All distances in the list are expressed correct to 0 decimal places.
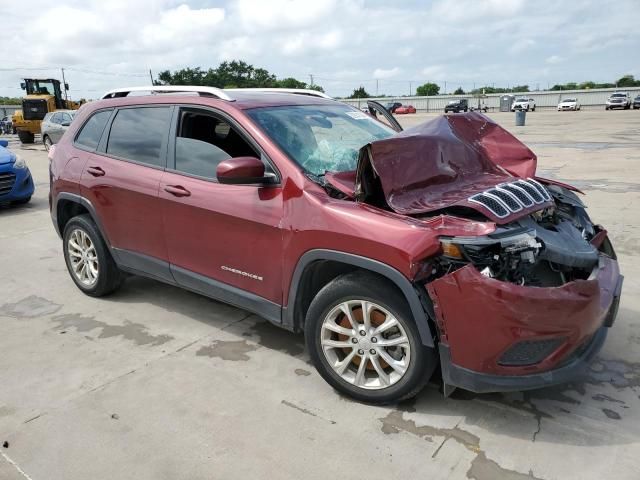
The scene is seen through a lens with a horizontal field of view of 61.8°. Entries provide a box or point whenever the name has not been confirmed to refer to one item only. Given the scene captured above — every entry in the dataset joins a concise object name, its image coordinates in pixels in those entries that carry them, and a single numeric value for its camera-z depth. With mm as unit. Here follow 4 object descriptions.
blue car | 8617
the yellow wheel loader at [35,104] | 26281
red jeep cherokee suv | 2609
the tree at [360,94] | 93475
